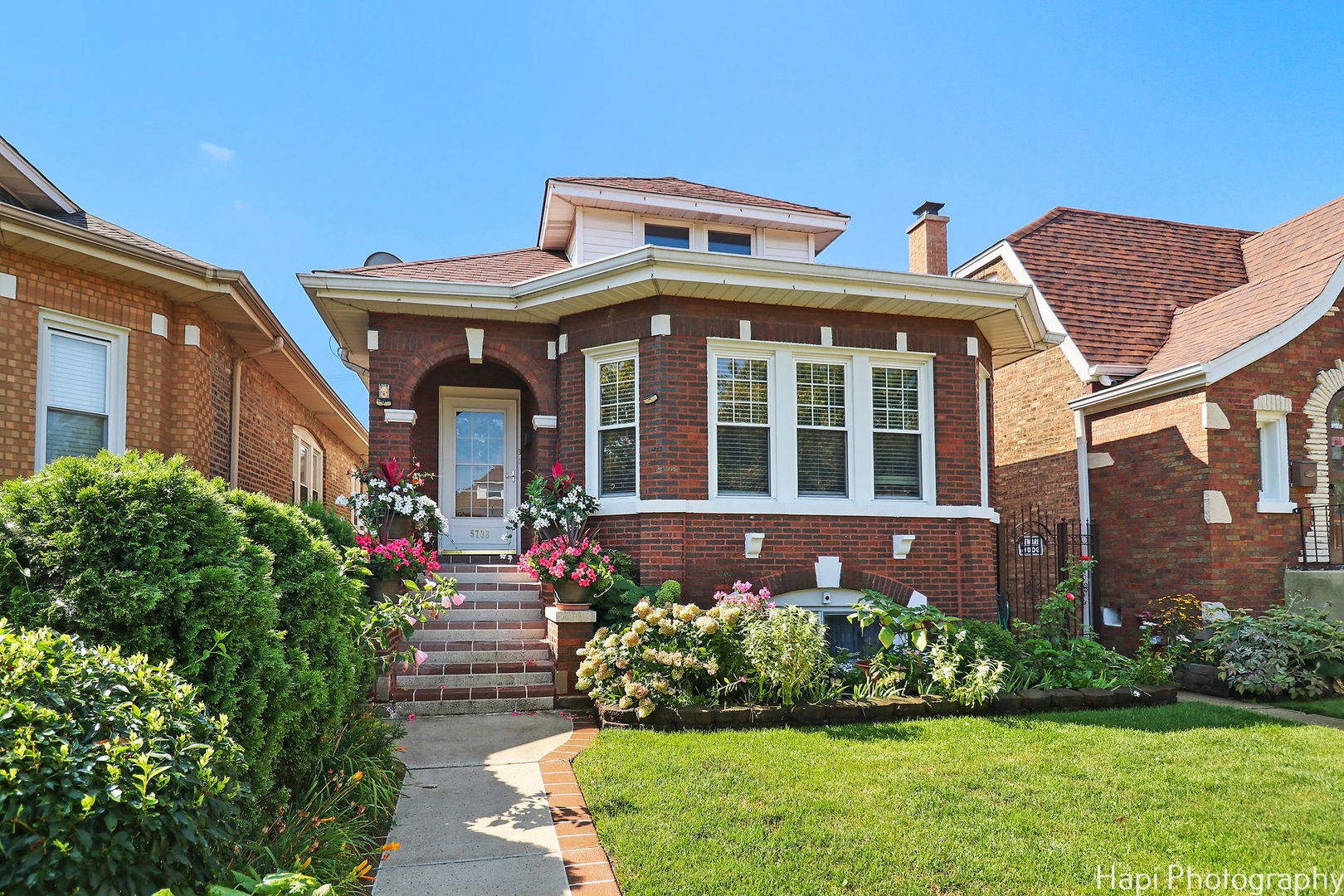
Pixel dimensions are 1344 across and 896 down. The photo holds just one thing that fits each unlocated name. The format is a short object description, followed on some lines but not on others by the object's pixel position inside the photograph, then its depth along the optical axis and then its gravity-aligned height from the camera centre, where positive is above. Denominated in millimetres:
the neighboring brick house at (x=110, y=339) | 6949 +1573
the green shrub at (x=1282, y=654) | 8109 -1673
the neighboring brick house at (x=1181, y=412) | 9828 +1126
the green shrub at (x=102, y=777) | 1867 -716
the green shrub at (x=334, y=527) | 7527 -285
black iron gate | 11422 -880
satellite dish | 12461 +3731
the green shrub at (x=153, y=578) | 2963 -305
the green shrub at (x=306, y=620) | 3791 -619
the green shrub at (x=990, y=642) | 7453 -1404
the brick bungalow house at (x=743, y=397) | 8516 +1137
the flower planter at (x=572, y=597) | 7402 -933
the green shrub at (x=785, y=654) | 6398 -1275
